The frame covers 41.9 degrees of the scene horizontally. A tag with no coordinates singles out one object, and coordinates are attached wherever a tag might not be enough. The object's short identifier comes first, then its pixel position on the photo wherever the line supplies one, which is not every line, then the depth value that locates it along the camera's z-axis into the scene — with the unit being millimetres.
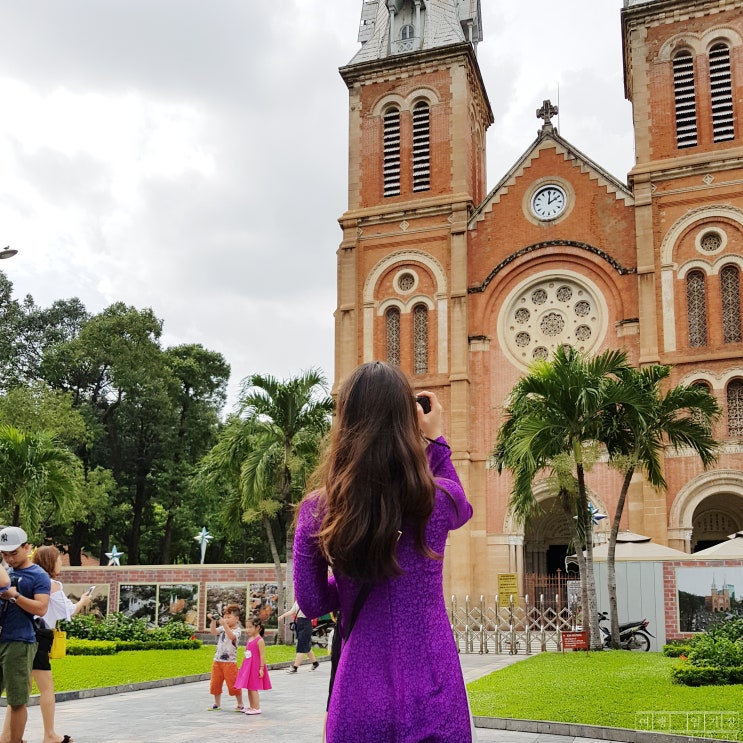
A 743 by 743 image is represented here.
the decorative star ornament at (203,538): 39169
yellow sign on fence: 31272
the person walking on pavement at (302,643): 18375
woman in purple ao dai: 2836
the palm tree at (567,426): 19969
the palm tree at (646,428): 20344
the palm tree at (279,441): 24531
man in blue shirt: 7699
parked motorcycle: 21016
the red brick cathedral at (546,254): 31766
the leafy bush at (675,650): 17156
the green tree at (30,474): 23141
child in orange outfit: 12508
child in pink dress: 12078
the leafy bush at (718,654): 12578
